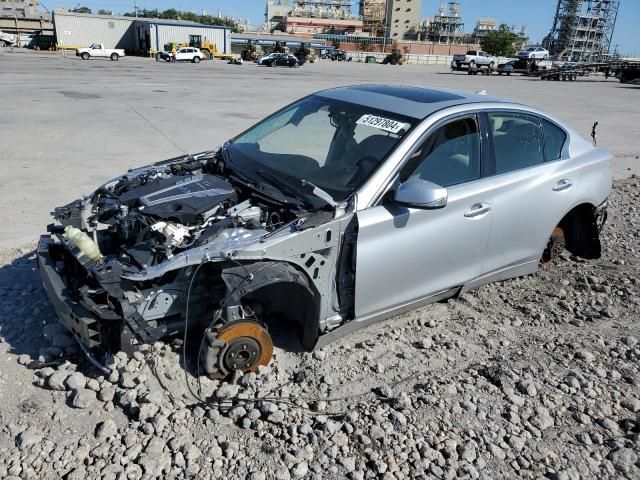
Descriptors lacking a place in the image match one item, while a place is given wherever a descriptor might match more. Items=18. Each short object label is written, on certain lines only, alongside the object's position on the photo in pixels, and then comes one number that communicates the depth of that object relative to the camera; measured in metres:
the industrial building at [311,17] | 126.12
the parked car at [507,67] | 47.50
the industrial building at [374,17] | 129.12
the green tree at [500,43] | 98.81
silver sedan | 3.14
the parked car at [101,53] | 47.96
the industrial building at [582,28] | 113.06
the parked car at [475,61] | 47.31
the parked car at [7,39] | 60.31
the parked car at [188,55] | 49.78
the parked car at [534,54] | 49.16
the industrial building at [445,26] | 136.50
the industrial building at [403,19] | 128.00
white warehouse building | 59.12
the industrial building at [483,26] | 143.62
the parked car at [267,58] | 48.40
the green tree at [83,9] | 120.61
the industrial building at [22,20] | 71.85
